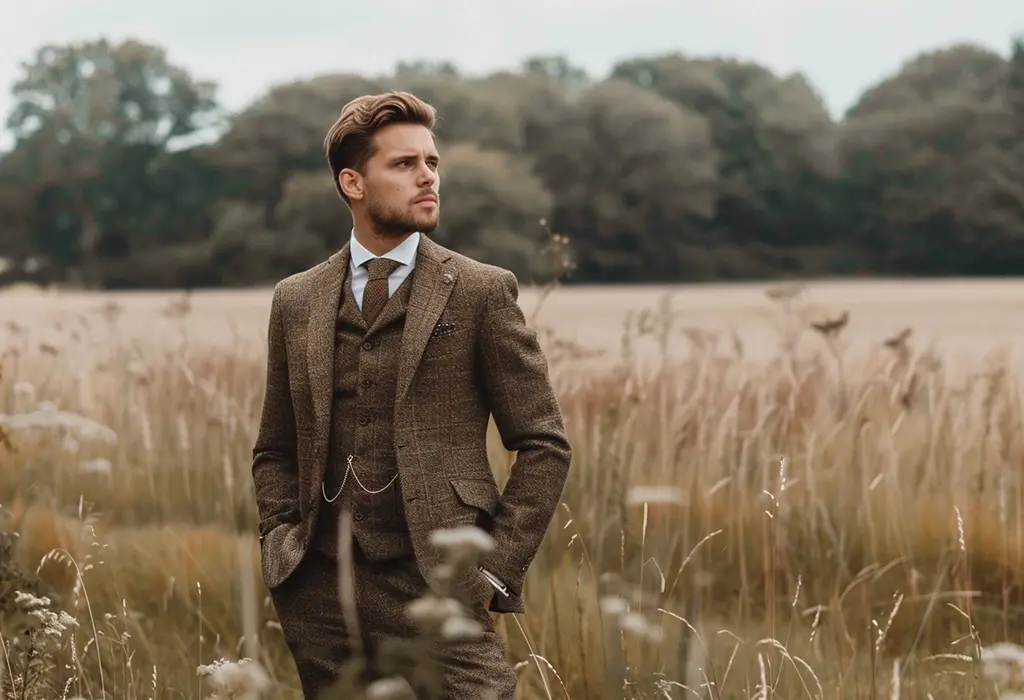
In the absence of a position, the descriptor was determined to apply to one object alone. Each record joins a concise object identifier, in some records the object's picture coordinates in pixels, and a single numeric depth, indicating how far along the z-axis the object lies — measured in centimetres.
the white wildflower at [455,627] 364
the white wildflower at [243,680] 381
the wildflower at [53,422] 595
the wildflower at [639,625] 390
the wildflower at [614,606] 413
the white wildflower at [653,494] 451
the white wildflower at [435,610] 363
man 463
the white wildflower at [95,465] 634
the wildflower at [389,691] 369
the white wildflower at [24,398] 796
